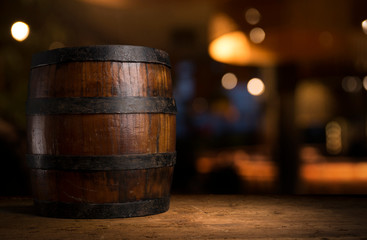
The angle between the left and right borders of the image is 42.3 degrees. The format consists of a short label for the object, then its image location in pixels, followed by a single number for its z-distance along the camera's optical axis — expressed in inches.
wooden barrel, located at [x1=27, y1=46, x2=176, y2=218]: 87.4
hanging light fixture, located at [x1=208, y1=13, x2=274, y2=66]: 164.6
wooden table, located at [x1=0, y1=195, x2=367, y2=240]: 74.5
